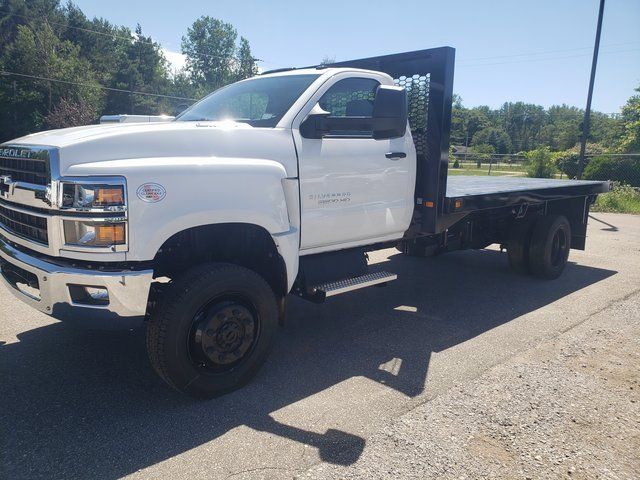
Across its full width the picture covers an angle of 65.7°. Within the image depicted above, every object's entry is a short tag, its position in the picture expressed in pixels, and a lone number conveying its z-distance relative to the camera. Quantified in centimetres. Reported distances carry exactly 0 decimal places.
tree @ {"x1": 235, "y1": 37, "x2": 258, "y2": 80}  7114
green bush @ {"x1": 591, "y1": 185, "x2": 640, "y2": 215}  1527
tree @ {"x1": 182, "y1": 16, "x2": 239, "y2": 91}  7750
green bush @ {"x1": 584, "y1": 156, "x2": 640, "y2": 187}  1984
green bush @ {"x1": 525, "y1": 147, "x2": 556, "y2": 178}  2397
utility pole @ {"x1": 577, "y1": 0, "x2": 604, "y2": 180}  1499
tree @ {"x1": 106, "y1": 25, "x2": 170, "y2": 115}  5353
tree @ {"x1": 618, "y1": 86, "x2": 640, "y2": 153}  3306
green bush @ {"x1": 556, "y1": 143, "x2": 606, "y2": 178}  3020
